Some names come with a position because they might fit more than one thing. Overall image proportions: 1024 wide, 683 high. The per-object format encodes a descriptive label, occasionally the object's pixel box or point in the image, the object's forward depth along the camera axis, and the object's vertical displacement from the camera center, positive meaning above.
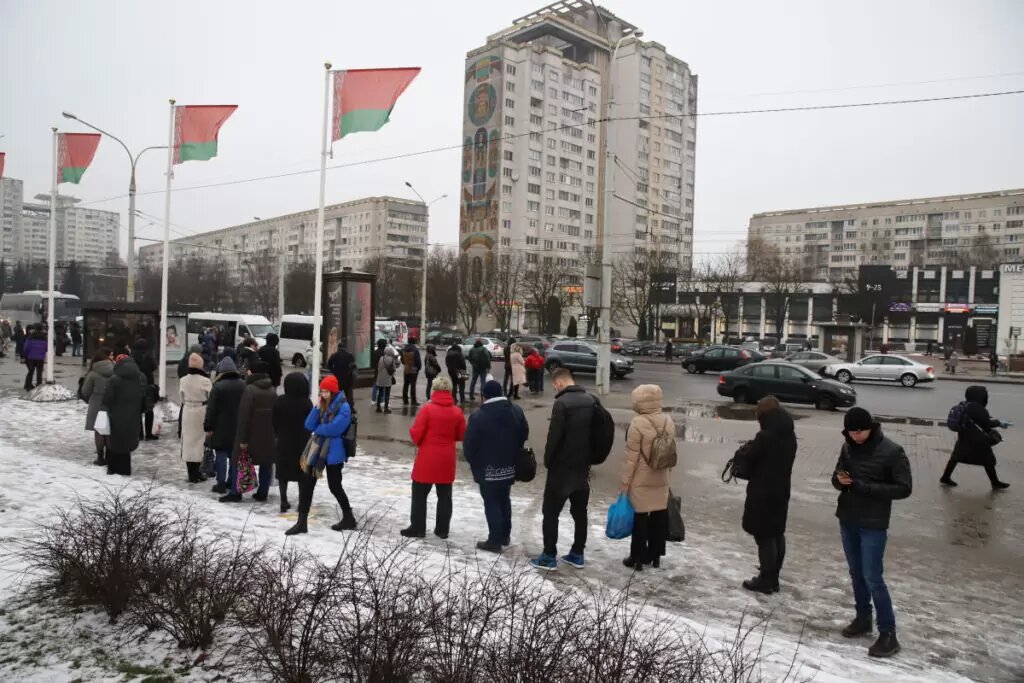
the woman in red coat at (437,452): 6.73 -1.32
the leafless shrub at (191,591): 4.14 -1.73
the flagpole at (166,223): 15.71 +1.87
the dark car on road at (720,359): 34.06 -1.76
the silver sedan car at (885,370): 30.44 -1.85
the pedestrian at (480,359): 19.33 -1.20
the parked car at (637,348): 51.91 -2.07
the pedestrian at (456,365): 17.75 -1.28
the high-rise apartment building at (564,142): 94.50 +24.85
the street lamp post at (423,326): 48.09 -0.92
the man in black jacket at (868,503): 4.97 -1.26
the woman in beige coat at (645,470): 6.13 -1.30
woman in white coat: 8.90 -1.38
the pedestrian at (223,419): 8.28 -1.32
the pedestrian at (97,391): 9.69 -1.21
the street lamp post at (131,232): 22.91 +2.52
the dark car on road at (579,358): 30.09 -1.70
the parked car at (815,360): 32.22 -1.58
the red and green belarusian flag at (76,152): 17.09 +3.62
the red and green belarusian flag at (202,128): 15.30 +3.85
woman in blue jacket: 6.78 -1.28
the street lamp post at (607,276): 21.70 +1.34
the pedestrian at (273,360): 12.37 -0.90
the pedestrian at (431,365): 16.70 -1.21
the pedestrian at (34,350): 18.67 -1.31
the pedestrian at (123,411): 8.86 -1.35
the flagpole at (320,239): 13.96 +1.41
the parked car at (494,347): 41.24 -1.96
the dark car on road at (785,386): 20.72 -1.85
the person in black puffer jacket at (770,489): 5.88 -1.37
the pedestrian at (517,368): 19.89 -1.45
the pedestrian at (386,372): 17.33 -1.47
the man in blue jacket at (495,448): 6.40 -1.20
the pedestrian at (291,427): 7.06 -1.18
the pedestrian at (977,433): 9.91 -1.43
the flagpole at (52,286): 17.78 +0.39
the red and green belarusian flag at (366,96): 13.09 +4.05
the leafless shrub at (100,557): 4.45 -1.69
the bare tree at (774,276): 64.81 +4.83
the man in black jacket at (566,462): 6.09 -1.25
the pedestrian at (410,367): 18.19 -1.43
